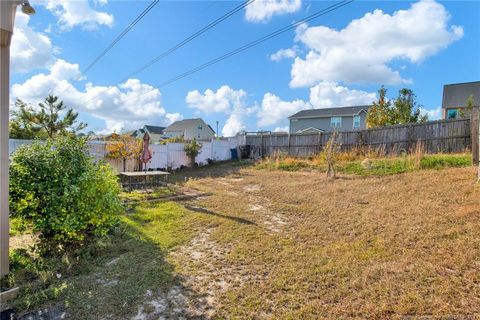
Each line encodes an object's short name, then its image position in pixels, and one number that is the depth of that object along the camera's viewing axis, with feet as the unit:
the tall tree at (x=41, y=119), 47.24
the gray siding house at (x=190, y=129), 129.18
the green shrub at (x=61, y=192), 11.44
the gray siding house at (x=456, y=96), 69.72
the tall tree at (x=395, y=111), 52.90
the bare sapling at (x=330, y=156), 27.30
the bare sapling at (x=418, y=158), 25.21
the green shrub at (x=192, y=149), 47.03
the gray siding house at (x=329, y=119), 79.87
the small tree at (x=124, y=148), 36.52
